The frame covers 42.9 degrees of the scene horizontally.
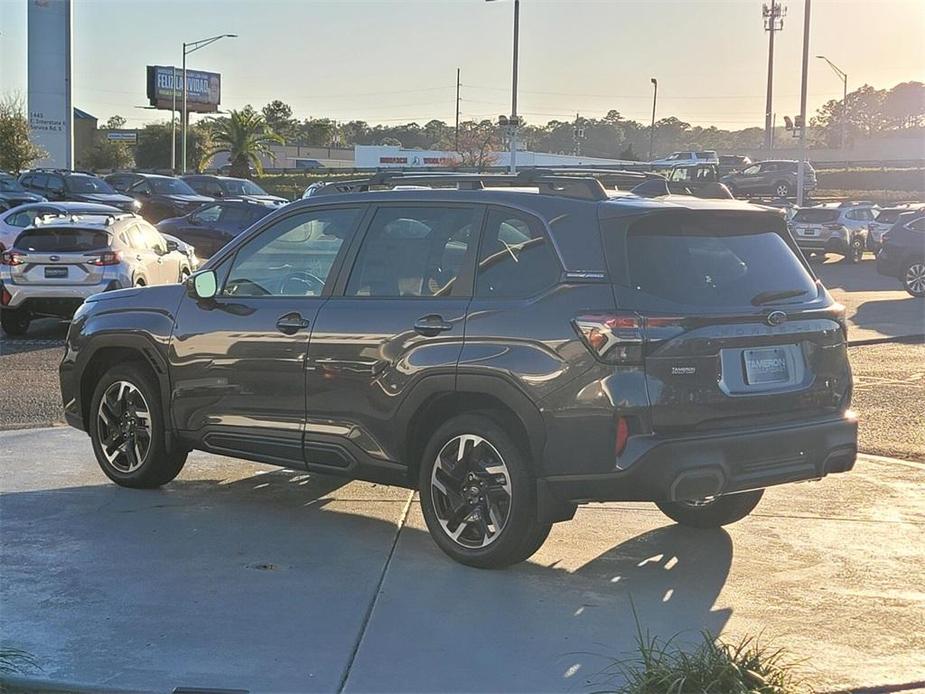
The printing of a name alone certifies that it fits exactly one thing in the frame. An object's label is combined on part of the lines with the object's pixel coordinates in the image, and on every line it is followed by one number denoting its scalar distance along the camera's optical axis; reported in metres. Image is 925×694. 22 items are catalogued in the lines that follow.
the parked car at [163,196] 33.72
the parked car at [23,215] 17.75
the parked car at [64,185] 32.75
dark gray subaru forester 5.23
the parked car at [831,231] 32.28
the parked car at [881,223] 34.16
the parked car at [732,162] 62.75
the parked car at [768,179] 51.75
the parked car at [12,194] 27.89
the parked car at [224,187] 37.16
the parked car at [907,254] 22.31
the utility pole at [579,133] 59.42
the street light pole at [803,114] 41.09
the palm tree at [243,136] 63.22
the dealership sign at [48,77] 54.38
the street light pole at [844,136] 87.59
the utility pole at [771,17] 76.44
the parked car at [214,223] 26.52
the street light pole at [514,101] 39.88
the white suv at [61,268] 14.92
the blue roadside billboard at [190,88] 96.88
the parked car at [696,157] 61.06
